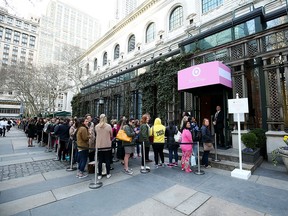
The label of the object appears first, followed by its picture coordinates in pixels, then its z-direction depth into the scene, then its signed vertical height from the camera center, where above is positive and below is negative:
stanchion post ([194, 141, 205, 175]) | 5.19 -1.80
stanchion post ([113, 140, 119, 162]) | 7.25 -1.90
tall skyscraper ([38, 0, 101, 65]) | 69.19 +44.77
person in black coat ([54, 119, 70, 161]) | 7.03 -0.72
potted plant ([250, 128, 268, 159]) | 6.48 -0.78
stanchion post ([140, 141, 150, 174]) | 5.43 -1.81
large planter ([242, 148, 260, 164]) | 5.45 -1.29
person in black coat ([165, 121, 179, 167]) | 6.16 -0.79
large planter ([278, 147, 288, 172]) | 4.98 -1.08
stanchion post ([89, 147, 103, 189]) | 4.19 -1.88
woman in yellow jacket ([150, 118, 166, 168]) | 5.90 -0.72
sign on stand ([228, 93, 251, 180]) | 4.78 +0.45
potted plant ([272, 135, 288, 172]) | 4.99 -1.04
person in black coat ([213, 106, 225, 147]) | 7.32 -0.06
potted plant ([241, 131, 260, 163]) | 5.48 -1.05
